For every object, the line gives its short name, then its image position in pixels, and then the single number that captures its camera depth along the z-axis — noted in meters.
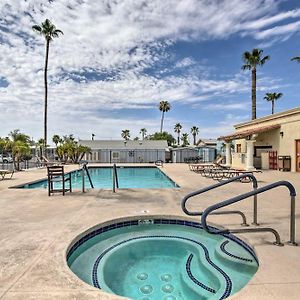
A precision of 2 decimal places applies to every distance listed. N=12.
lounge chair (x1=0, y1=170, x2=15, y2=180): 13.68
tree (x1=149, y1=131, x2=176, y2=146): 62.24
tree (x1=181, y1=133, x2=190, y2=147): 75.70
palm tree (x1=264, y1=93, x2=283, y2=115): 43.38
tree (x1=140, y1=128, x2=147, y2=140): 87.19
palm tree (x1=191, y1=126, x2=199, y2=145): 80.00
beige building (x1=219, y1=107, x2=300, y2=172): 17.52
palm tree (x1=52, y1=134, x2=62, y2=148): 64.40
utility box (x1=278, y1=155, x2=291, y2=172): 17.92
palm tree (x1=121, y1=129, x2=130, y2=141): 72.94
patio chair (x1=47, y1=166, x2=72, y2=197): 8.70
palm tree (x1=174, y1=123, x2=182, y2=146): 77.56
